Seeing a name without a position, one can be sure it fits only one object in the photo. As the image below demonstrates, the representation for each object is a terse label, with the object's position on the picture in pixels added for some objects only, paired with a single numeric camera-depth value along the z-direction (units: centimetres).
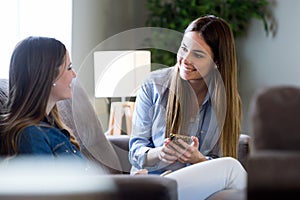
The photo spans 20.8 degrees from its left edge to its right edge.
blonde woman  288
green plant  522
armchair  149
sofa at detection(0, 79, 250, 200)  303
